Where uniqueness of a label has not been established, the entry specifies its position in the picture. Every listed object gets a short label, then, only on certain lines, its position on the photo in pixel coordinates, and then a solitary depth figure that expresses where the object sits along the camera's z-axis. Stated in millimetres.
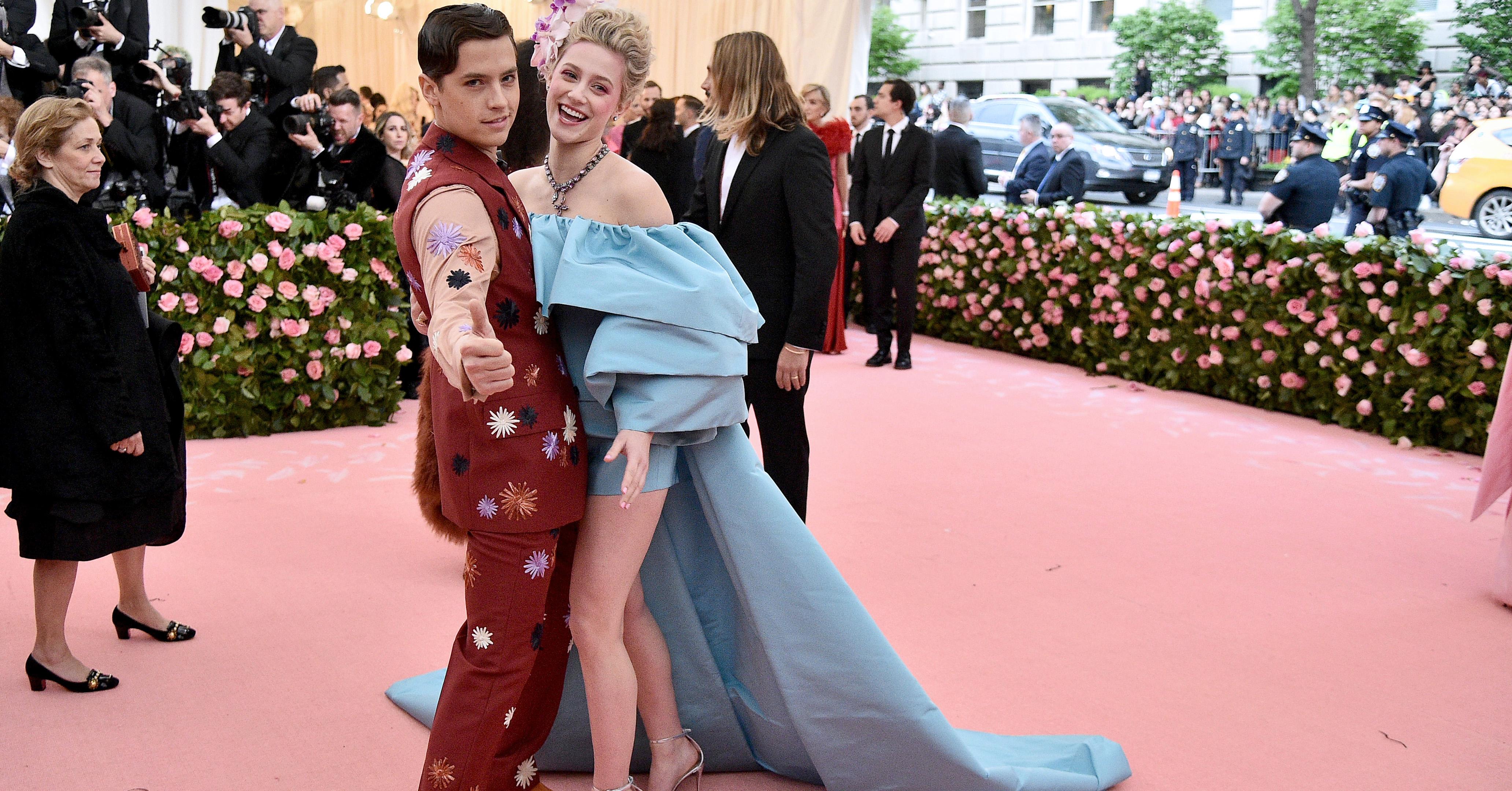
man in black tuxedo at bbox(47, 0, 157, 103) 6211
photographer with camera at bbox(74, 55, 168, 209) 5551
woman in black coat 2715
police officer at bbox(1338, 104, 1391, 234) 8609
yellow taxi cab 11758
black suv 16359
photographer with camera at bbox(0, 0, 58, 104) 6090
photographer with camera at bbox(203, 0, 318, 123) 6535
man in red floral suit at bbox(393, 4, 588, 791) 1818
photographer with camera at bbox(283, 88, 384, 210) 5727
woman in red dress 7477
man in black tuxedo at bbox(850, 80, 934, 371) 7262
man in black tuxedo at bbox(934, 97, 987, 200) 8969
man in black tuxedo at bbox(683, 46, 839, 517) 3127
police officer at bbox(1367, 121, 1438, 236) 7688
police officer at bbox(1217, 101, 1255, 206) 17594
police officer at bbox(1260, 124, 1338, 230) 7035
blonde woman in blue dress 1976
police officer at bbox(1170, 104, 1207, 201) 17609
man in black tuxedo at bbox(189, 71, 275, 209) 5750
